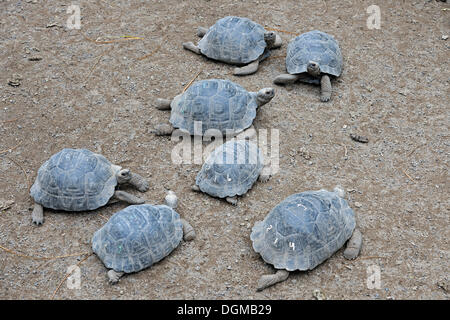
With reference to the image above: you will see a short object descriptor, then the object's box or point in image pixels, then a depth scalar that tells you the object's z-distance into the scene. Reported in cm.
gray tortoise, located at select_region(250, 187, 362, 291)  430
